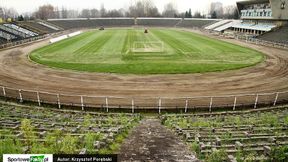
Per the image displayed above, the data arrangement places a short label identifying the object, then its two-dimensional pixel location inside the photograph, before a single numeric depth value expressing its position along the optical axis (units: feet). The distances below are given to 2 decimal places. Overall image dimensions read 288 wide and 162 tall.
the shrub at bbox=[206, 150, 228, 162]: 25.65
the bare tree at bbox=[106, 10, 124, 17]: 580.71
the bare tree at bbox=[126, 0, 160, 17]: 572.51
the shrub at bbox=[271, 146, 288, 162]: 25.31
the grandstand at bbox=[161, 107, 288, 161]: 26.94
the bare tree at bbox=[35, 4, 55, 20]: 542.36
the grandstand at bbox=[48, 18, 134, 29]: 346.54
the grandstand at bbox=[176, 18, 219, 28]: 365.61
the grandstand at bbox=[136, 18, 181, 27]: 404.98
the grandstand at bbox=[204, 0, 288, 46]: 203.00
